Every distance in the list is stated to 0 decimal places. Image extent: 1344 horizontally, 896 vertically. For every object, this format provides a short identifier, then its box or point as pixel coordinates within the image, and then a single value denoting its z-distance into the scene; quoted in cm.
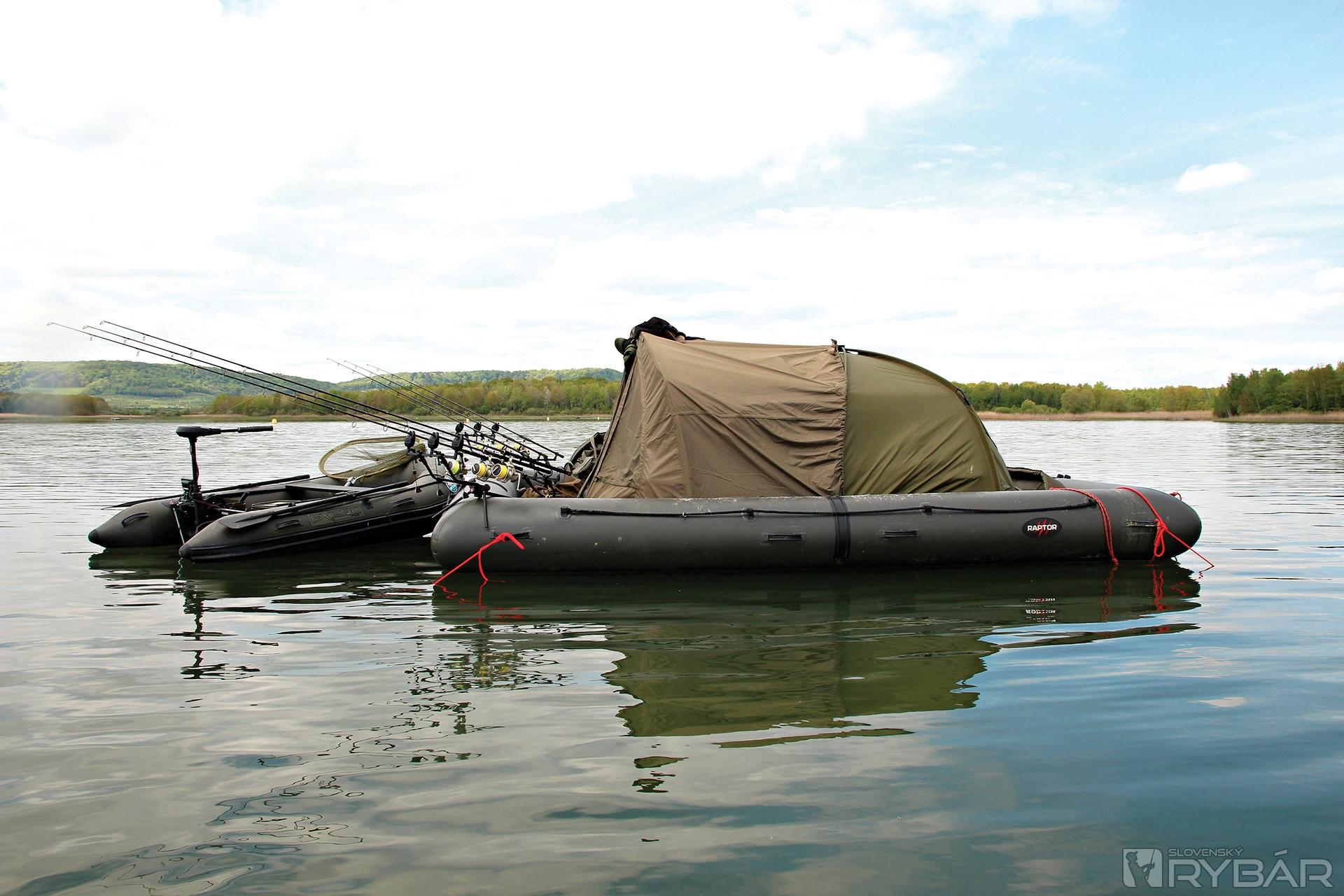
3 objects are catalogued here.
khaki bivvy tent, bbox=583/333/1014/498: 912
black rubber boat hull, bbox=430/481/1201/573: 862
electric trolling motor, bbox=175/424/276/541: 1081
